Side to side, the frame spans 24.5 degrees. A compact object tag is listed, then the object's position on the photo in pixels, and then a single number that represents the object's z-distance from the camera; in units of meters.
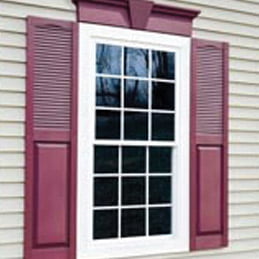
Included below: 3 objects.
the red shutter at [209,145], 5.05
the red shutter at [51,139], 4.25
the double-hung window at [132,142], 4.54
